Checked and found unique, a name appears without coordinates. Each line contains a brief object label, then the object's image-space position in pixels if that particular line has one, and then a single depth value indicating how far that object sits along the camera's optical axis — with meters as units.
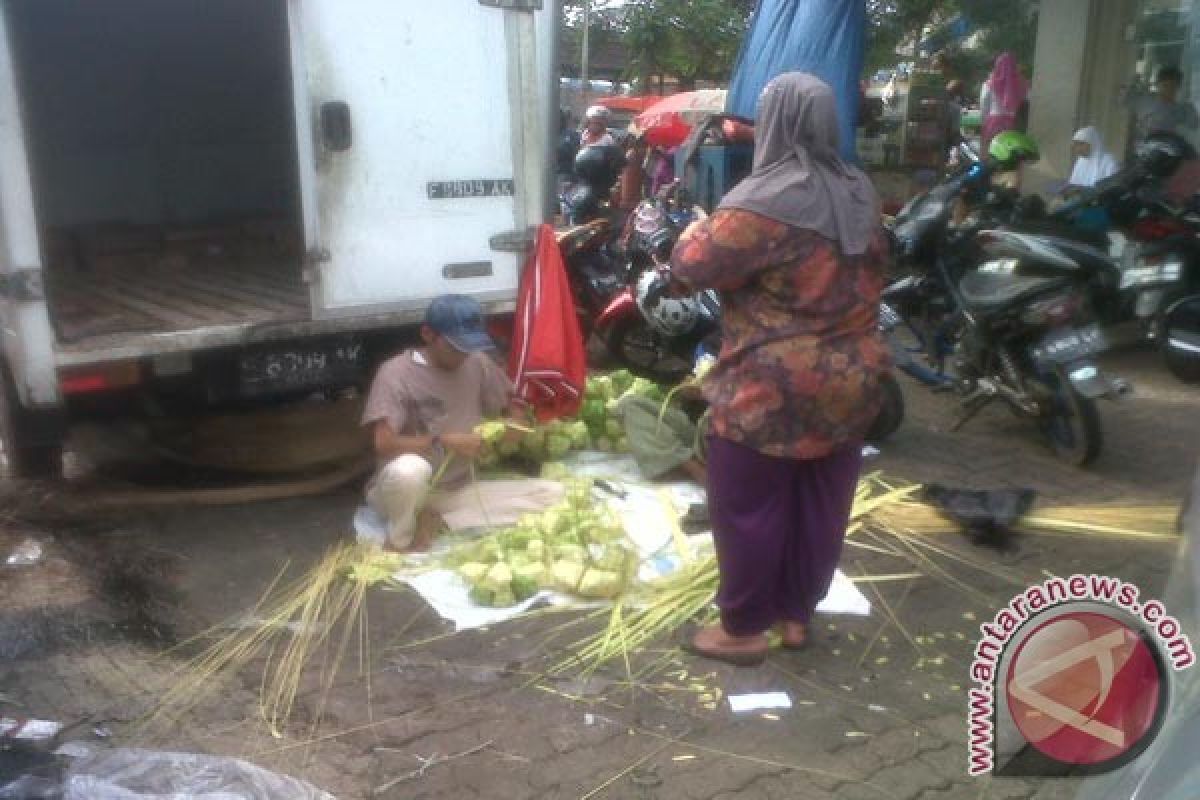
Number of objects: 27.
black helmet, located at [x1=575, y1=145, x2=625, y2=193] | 8.93
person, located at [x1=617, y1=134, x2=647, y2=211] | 10.54
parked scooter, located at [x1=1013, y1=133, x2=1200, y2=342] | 6.22
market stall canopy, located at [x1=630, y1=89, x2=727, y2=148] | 9.95
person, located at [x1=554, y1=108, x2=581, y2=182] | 12.05
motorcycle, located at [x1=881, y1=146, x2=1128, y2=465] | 4.99
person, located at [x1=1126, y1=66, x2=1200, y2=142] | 8.17
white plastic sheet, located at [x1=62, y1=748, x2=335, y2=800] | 2.53
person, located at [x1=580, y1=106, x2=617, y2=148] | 10.80
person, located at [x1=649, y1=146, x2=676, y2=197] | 9.19
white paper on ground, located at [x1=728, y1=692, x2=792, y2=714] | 3.22
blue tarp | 6.63
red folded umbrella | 4.81
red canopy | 14.86
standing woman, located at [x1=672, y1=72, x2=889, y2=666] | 2.99
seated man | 4.10
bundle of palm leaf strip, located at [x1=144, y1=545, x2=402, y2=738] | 3.27
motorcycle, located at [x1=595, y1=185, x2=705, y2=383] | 5.93
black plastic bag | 4.31
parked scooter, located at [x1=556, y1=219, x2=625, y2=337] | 6.92
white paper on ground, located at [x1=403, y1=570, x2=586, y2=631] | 3.72
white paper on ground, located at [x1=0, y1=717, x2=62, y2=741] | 2.88
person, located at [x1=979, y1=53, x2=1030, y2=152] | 10.08
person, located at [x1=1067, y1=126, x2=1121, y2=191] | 8.62
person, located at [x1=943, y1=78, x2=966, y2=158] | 12.40
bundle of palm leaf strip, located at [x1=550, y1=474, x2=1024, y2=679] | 3.51
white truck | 4.06
